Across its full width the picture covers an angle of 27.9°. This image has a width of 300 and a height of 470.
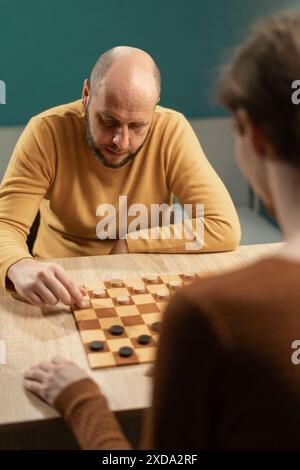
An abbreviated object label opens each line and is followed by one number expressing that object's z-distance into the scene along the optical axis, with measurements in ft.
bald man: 6.44
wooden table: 3.94
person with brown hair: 2.44
